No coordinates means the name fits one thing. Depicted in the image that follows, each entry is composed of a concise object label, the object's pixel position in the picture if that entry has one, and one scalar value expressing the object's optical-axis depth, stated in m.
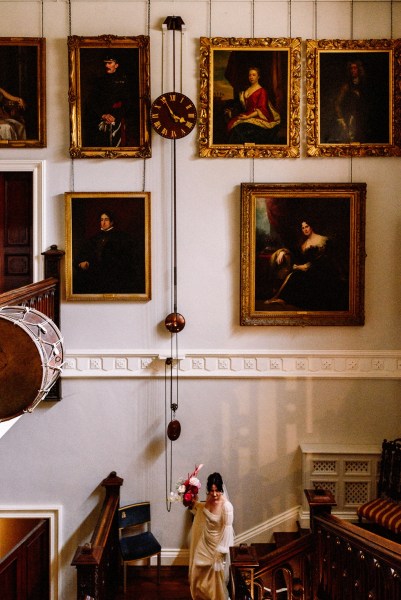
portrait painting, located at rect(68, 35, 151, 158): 7.16
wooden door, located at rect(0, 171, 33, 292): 7.37
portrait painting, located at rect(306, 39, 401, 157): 7.16
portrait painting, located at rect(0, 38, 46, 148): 7.18
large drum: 4.29
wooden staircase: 4.23
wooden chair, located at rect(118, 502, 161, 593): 7.00
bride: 6.07
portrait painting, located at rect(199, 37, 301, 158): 7.17
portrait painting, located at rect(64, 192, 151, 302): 7.32
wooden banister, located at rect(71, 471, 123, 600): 5.32
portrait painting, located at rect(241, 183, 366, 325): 7.28
